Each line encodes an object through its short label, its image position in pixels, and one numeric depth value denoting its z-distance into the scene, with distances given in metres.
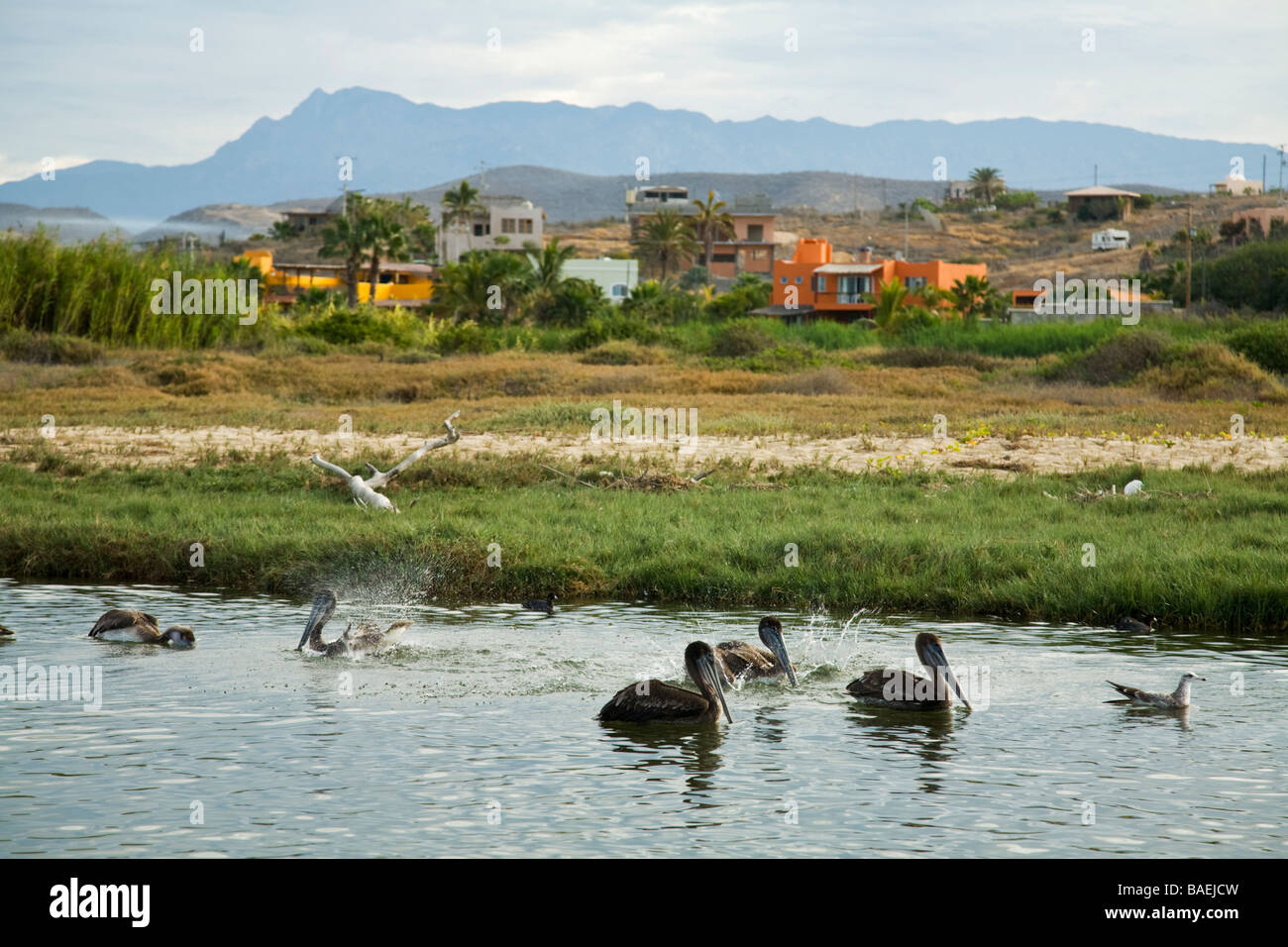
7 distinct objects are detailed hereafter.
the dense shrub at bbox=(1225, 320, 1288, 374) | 35.84
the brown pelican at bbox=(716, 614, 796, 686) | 10.27
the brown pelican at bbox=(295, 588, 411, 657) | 11.19
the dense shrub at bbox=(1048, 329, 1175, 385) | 35.81
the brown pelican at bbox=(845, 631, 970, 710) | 9.76
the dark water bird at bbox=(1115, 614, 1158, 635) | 12.29
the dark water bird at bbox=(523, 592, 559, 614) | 13.20
